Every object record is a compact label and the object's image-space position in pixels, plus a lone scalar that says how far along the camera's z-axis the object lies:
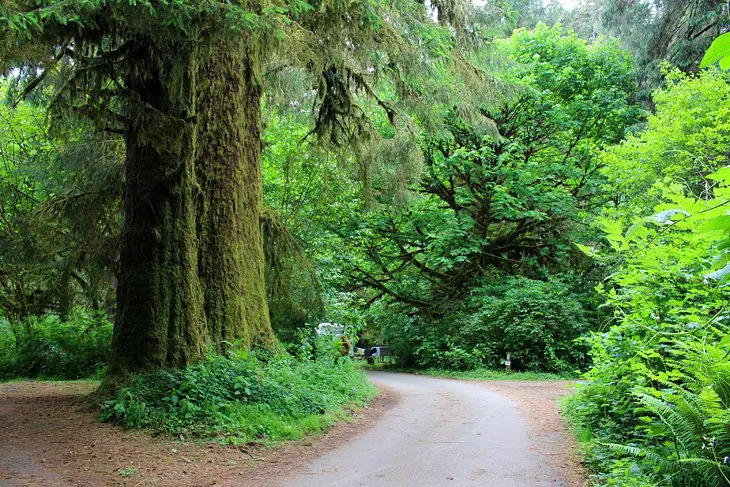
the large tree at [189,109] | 7.01
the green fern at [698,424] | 4.34
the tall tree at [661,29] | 21.03
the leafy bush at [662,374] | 4.46
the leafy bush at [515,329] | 19.95
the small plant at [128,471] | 6.07
